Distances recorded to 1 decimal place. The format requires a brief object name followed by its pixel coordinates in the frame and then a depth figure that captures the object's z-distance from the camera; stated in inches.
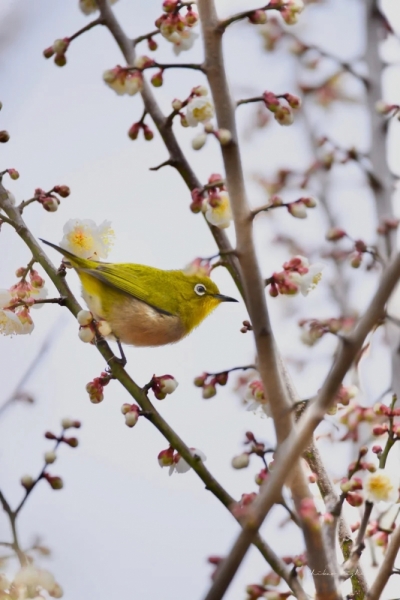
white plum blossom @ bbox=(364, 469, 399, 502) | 207.3
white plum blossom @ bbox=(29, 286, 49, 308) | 280.0
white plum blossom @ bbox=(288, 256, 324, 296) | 210.1
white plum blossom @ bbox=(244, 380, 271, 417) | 221.6
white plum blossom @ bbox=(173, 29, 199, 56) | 251.3
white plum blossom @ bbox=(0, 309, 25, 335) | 276.8
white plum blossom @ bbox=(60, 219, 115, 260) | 304.8
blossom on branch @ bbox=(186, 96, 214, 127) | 233.1
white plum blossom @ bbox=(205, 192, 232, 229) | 215.3
